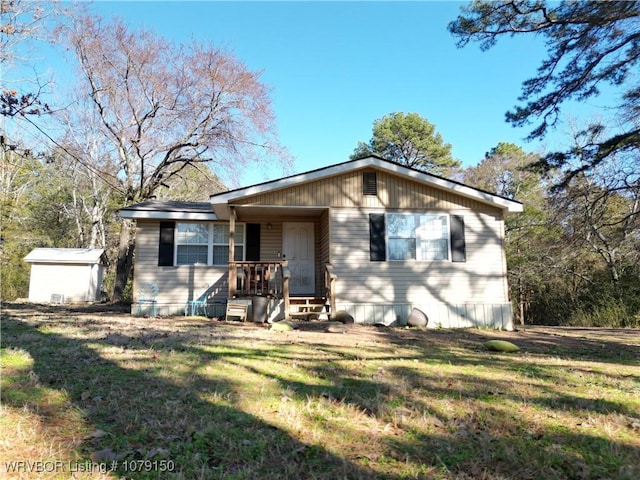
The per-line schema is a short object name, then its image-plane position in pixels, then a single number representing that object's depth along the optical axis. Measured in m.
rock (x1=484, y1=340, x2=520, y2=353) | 6.63
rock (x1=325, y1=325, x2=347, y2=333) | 8.37
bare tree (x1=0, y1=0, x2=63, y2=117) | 5.87
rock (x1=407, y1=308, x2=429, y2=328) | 10.40
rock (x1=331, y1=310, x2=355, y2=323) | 10.03
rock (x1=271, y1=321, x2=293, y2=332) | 8.19
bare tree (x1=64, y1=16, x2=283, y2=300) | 17.05
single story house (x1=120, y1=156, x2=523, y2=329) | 10.68
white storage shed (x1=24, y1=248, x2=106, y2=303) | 18.77
